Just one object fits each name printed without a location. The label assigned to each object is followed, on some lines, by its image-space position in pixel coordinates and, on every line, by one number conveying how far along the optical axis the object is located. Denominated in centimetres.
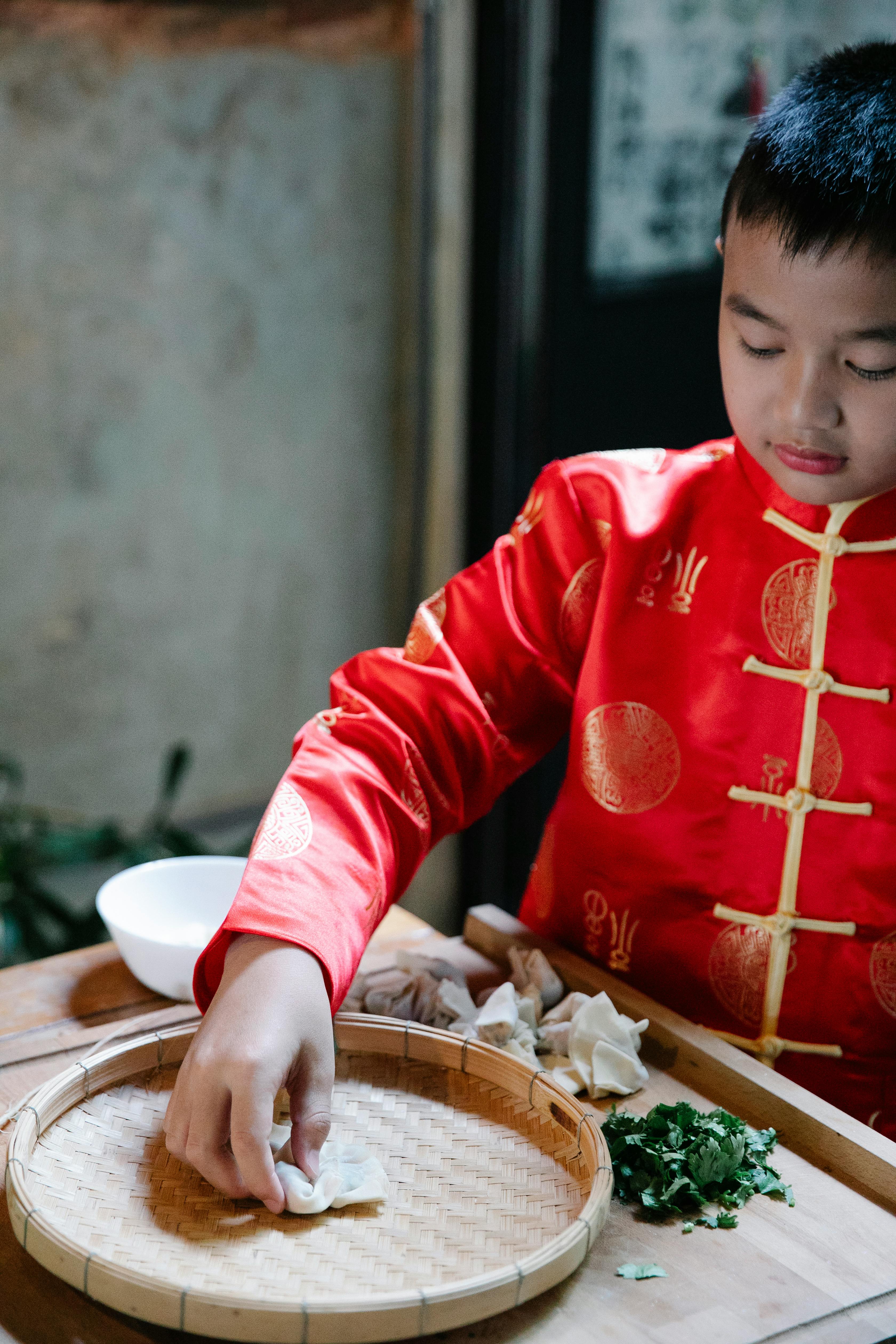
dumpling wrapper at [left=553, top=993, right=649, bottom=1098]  87
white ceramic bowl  111
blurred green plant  196
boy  86
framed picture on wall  197
